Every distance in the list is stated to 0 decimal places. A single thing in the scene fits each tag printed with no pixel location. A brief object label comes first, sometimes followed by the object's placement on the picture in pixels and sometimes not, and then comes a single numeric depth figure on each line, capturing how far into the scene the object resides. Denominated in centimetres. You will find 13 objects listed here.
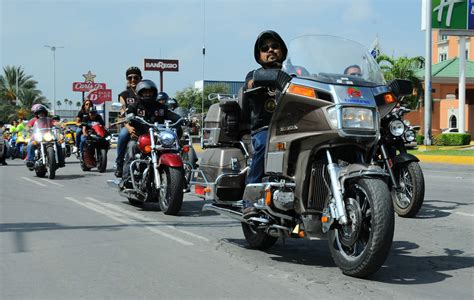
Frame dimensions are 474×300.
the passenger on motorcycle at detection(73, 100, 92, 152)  1710
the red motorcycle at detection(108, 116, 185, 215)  842
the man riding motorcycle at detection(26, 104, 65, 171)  1463
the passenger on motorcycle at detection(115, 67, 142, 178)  980
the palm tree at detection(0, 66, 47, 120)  7150
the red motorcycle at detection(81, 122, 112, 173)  1650
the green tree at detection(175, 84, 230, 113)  8094
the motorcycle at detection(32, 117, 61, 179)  1431
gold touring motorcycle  462
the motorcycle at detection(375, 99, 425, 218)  821
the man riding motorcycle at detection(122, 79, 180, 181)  945
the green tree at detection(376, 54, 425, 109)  4500
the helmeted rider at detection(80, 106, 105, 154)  1662
